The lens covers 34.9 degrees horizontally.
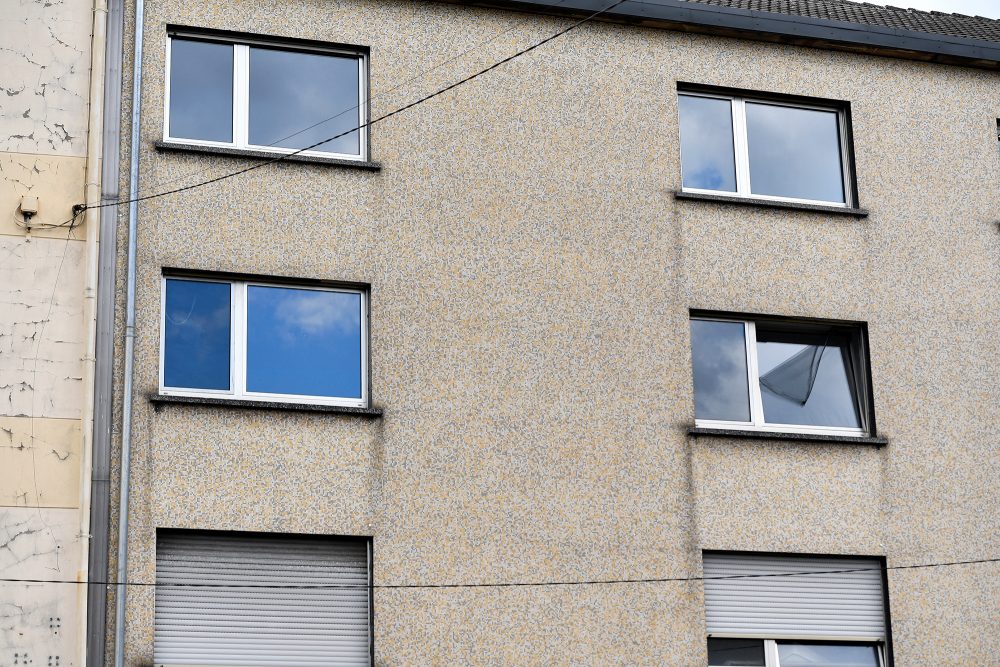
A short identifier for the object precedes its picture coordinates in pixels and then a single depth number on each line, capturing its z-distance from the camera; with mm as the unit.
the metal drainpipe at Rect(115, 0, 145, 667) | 13008
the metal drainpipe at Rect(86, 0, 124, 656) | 12977
